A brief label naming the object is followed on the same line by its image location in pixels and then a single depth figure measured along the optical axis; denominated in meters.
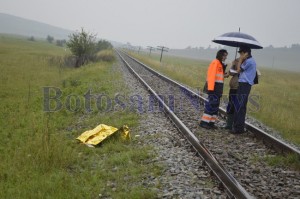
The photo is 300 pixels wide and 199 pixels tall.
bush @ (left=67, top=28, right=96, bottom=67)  27.81
